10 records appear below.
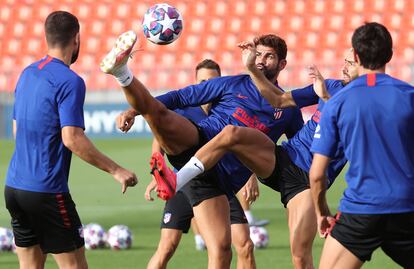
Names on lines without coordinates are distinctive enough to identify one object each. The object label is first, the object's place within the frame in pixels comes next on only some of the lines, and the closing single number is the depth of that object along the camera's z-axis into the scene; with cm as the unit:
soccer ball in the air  1820
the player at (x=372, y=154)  1245
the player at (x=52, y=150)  1418
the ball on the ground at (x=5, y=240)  2317
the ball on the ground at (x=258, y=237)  2362
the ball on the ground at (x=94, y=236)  2362
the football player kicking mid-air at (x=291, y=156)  1608
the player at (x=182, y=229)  1808
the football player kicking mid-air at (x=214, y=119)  1574
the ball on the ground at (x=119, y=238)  2367
